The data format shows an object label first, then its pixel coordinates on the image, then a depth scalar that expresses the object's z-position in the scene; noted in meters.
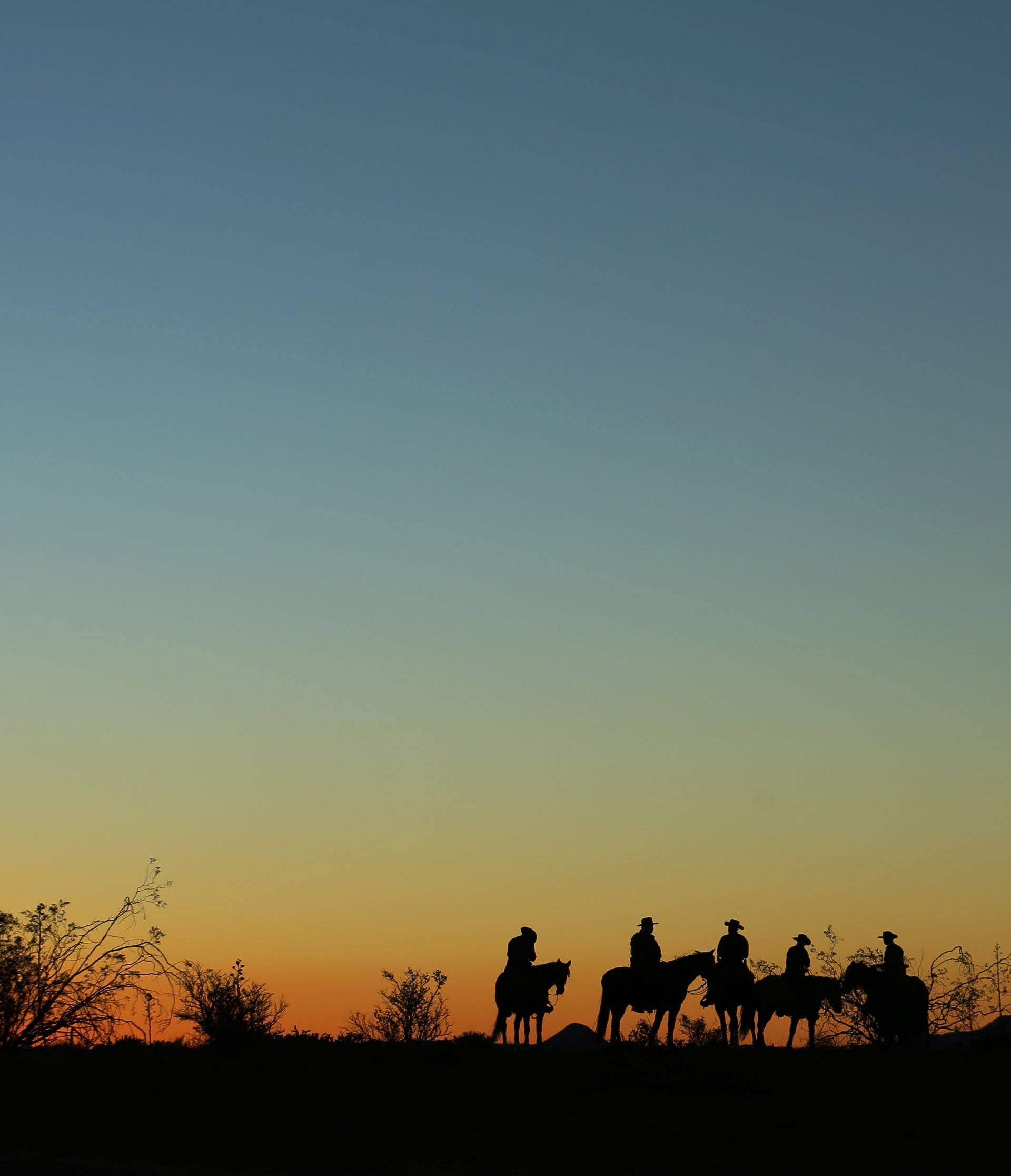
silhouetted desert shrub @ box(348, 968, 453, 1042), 58.34
